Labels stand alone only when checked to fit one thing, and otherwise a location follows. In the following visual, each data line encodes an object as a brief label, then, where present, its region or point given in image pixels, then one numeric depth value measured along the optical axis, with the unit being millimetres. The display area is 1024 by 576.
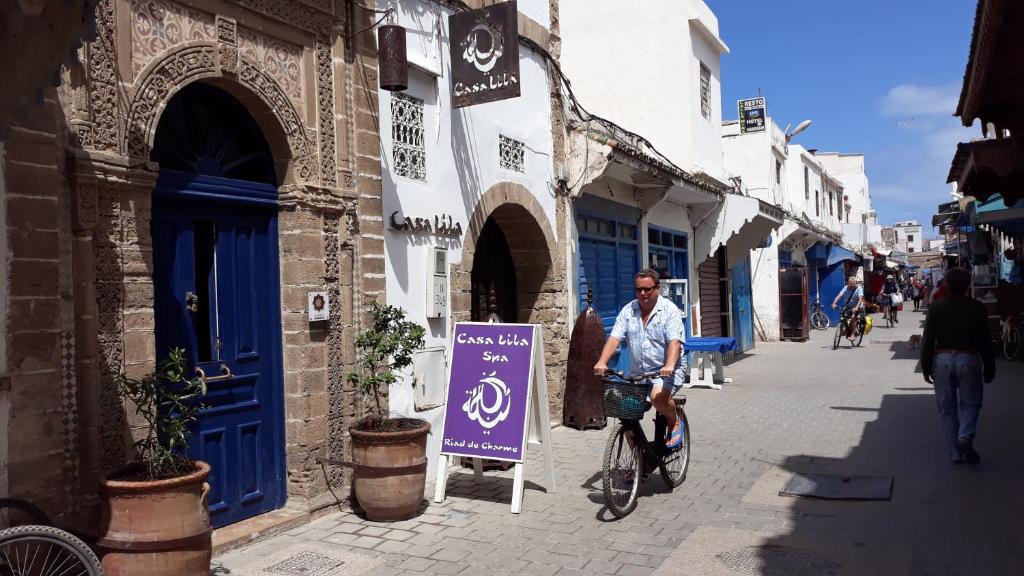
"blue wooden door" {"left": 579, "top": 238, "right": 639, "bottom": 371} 10906
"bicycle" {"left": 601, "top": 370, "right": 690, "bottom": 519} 5676
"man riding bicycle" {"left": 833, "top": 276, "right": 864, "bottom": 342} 19172
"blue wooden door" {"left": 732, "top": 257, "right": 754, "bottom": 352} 18797
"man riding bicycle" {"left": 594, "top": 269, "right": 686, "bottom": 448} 5902
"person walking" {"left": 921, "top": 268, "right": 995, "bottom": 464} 6891
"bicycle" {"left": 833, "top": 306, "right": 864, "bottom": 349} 19672
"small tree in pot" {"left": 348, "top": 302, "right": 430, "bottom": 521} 5633
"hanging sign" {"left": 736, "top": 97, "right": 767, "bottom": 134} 22141
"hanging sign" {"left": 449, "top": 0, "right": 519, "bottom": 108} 7227
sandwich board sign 6117
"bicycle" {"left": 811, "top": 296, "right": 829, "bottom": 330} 26898
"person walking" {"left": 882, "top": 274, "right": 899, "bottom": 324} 26734
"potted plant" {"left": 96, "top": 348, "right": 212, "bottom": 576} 3889
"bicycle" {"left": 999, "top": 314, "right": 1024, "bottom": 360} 14790
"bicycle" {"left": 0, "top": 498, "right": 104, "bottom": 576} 3379
